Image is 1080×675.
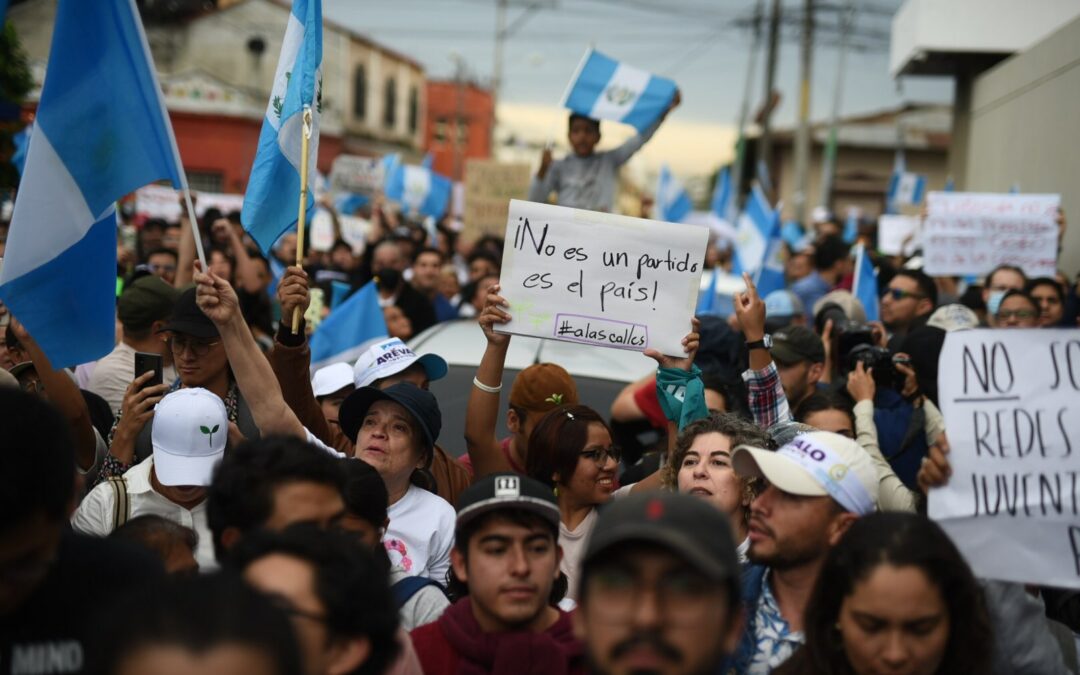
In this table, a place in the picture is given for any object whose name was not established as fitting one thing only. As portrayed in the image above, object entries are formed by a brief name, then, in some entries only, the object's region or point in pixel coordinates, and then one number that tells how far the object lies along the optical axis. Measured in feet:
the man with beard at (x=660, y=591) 7.39
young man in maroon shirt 10.87
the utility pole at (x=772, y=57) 102.22
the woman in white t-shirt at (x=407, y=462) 14.76
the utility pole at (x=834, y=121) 105.68
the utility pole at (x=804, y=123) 94.22
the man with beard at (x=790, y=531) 11.64
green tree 55.36
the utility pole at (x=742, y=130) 96.22
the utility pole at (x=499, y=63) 150.71
